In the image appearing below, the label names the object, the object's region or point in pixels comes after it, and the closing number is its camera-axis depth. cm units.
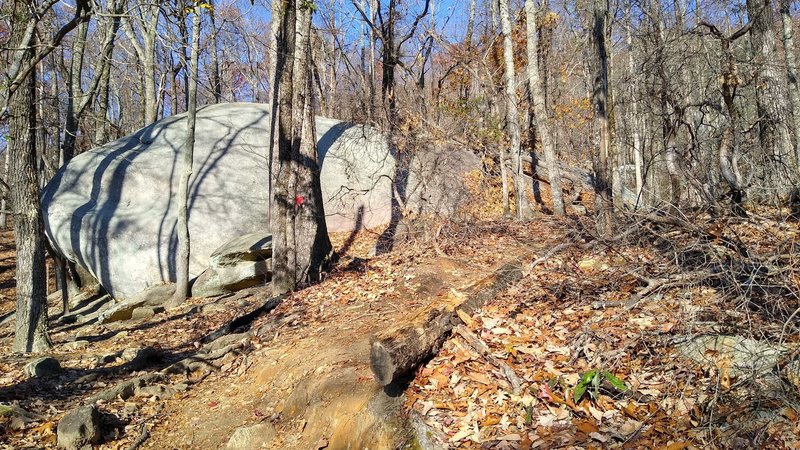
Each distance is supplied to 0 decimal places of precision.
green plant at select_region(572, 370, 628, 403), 429
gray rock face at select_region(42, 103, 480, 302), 1262
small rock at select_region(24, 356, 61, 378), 746
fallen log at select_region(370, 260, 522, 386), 478
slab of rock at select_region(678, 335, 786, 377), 402
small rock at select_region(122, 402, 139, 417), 640
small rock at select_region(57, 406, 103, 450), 561
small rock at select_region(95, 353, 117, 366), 818
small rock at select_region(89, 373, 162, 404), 662
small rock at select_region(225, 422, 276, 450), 555
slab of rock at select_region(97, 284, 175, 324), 1141
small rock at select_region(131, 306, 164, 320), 1105
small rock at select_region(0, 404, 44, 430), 588
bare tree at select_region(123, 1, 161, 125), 1563
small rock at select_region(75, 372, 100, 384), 734
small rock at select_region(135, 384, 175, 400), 684
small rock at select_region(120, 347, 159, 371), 787
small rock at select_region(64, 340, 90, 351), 933
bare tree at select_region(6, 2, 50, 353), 860
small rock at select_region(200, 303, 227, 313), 1029
